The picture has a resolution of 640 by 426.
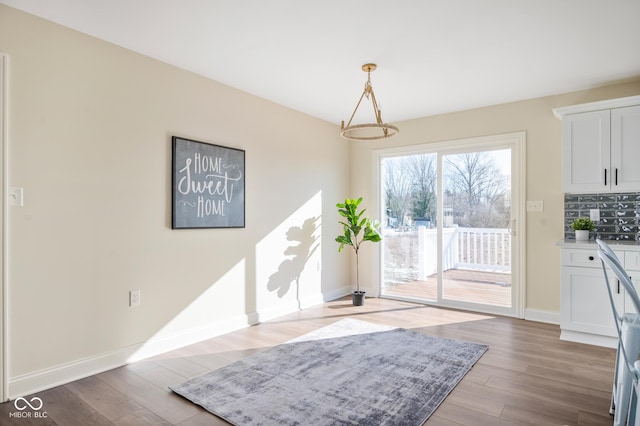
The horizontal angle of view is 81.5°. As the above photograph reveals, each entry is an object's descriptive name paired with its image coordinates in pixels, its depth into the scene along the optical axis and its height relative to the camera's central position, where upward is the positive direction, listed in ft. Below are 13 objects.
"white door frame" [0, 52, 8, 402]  7.68 -0.29
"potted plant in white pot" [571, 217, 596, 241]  12.48 -0.45
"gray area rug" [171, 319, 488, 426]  7.31 -3.90
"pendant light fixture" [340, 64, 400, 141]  10.40 +3.73
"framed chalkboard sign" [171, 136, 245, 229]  10.96 +0.93
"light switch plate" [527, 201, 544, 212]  13.88 +0.33
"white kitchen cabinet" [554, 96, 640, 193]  11.57 +2.22
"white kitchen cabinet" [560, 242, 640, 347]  10.87 -2.44
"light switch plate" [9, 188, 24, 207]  7.93 +0.39
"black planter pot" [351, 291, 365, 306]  16.10 -3.63
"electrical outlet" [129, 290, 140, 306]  9.93 -2.22
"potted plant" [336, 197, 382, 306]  16.25 -0.63
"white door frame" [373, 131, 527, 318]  14.19 +0.50
